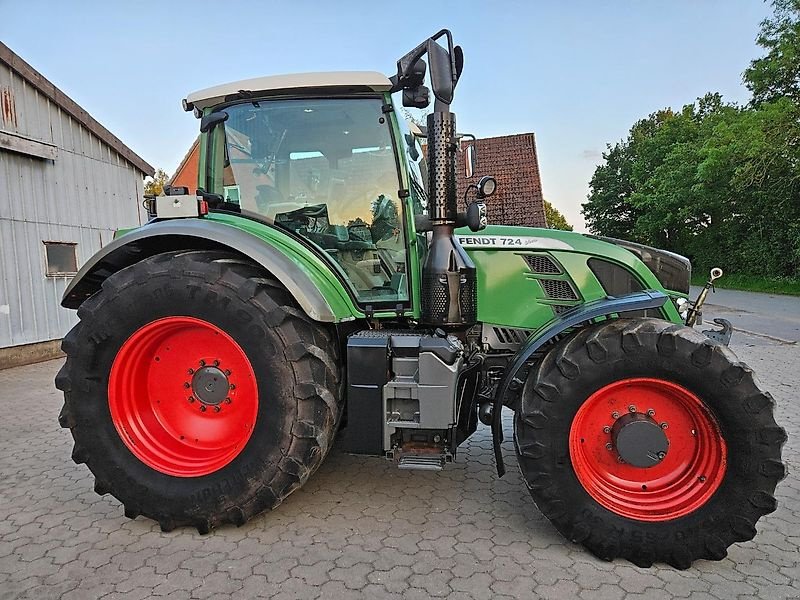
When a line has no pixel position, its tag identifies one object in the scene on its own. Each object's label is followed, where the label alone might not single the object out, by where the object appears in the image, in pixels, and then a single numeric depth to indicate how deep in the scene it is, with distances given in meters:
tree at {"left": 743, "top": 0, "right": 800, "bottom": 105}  18.44
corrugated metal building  7.22
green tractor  2.57
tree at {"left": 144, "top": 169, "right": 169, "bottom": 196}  41.37
